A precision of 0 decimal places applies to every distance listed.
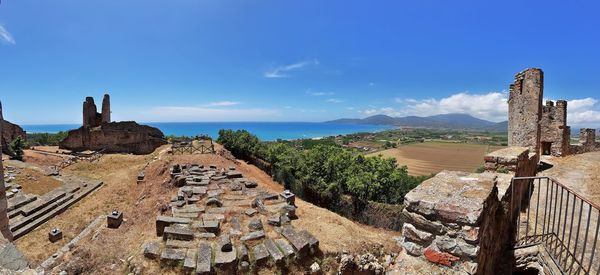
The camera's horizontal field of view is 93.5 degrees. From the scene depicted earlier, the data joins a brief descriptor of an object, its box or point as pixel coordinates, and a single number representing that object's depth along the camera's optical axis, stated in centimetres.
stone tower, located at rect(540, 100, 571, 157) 1342
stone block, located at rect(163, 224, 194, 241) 721
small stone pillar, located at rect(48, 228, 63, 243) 1012
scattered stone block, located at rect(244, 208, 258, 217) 897
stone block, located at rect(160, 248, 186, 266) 634
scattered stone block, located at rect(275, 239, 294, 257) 690
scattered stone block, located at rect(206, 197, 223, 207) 971
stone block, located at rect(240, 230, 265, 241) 740
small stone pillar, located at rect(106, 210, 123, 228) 1015
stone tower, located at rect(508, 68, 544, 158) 1230
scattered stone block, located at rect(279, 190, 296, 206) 1052
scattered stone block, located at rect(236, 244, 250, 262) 657
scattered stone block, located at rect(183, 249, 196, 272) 612
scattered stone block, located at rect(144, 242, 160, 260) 658
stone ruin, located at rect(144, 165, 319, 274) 646
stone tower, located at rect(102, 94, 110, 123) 3400
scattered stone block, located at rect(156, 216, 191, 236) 773
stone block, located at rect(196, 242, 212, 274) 604
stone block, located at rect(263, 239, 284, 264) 667
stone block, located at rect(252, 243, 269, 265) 661
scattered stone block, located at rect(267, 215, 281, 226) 846
